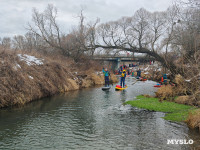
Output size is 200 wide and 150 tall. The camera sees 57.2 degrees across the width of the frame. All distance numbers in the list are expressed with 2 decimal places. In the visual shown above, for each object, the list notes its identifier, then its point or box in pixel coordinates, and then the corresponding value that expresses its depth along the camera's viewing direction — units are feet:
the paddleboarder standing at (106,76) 78.58
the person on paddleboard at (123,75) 72.65
